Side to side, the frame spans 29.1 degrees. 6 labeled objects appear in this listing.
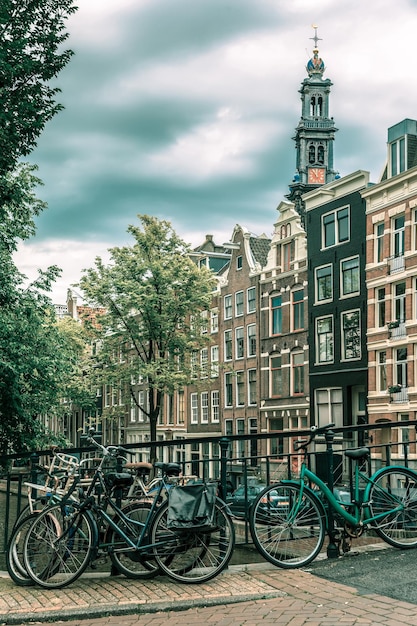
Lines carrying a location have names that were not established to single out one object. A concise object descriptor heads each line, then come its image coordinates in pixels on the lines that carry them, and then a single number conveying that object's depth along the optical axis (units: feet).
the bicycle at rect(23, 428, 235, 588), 22.85
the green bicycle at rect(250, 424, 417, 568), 24.34
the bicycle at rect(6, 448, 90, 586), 23.30
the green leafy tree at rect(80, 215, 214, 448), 117.60
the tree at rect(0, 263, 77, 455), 62.08
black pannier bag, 22.67
